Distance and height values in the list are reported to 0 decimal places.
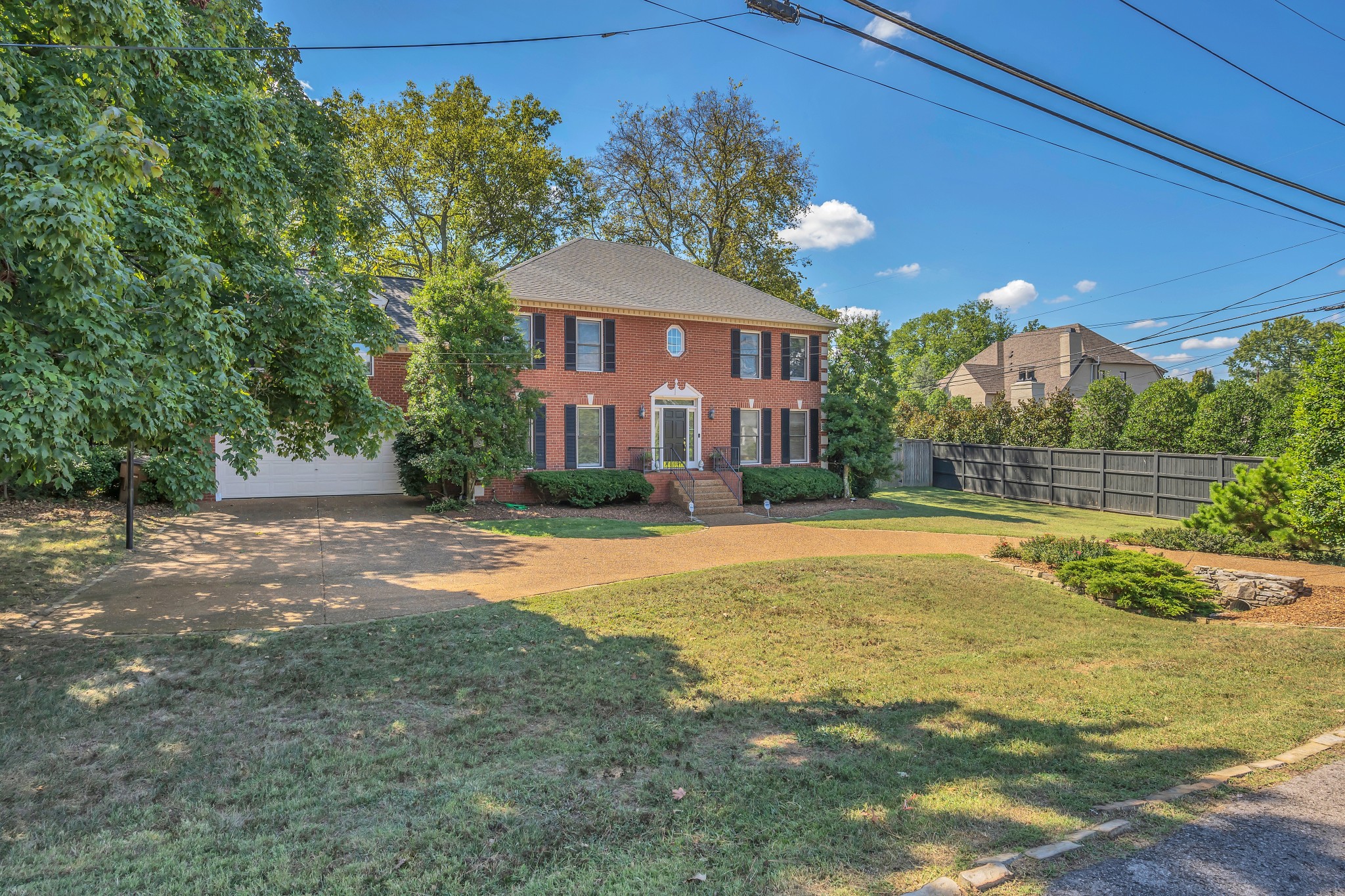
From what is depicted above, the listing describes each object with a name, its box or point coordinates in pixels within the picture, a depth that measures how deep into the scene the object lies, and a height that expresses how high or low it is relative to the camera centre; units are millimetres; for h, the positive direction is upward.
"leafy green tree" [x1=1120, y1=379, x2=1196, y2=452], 18453 +676
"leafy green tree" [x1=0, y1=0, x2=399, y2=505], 3918 +1329
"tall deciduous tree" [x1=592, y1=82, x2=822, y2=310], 29234 +11467
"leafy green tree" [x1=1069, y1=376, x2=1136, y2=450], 20281 +884
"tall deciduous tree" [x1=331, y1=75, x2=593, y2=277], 25734 +10725
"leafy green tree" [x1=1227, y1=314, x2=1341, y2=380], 61188 +8836
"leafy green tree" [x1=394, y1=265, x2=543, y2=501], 14859 +1404
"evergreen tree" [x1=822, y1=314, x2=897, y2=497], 20281 +1136
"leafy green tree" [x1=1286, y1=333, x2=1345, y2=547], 9023 -77
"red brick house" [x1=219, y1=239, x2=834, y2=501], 17625 +1965
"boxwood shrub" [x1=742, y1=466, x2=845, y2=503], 18438 -1211
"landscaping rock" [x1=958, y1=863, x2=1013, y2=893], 2789 -1844
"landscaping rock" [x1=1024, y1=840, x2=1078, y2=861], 3012 -1868
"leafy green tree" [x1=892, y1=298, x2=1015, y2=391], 59344 +9599
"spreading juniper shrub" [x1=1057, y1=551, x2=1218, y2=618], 7984 -1773
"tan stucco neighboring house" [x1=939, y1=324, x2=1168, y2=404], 36781 +4337
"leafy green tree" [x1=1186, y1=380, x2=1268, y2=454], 17000 +561
